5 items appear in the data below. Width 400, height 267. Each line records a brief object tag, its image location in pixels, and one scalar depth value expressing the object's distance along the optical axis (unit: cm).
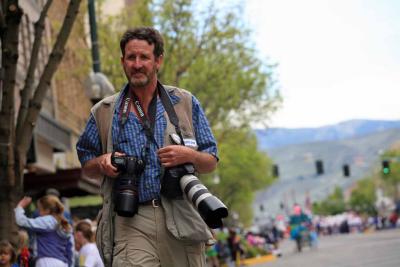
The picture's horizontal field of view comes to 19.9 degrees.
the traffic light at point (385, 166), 5680
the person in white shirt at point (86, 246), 1313
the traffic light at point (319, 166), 7871
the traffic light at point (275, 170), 8586
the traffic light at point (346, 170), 7850
